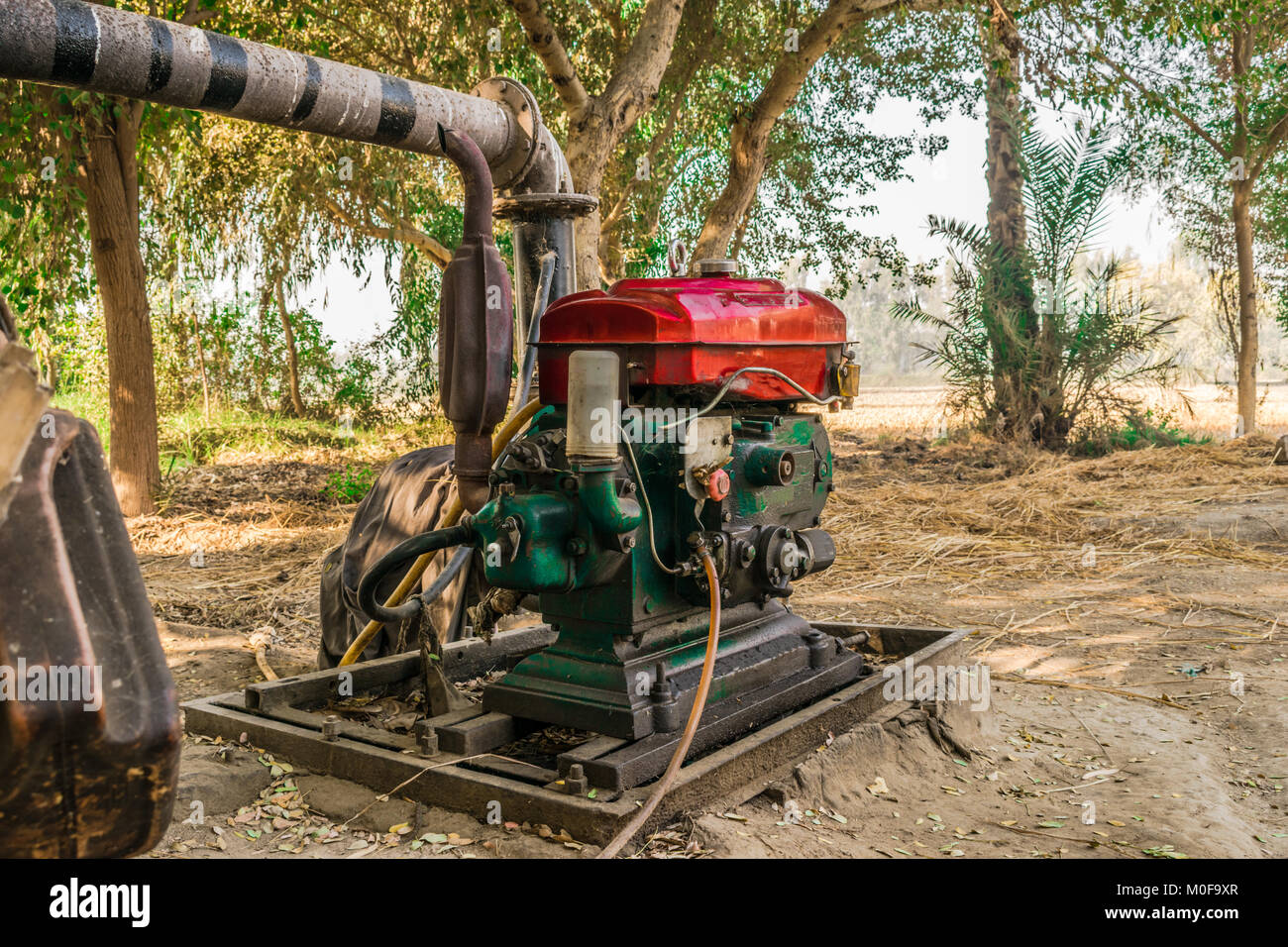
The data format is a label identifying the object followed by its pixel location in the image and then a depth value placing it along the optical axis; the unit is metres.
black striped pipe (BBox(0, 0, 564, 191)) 2.90
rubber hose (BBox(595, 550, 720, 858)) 2.26
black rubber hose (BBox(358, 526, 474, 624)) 2.69
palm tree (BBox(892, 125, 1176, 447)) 10.36
